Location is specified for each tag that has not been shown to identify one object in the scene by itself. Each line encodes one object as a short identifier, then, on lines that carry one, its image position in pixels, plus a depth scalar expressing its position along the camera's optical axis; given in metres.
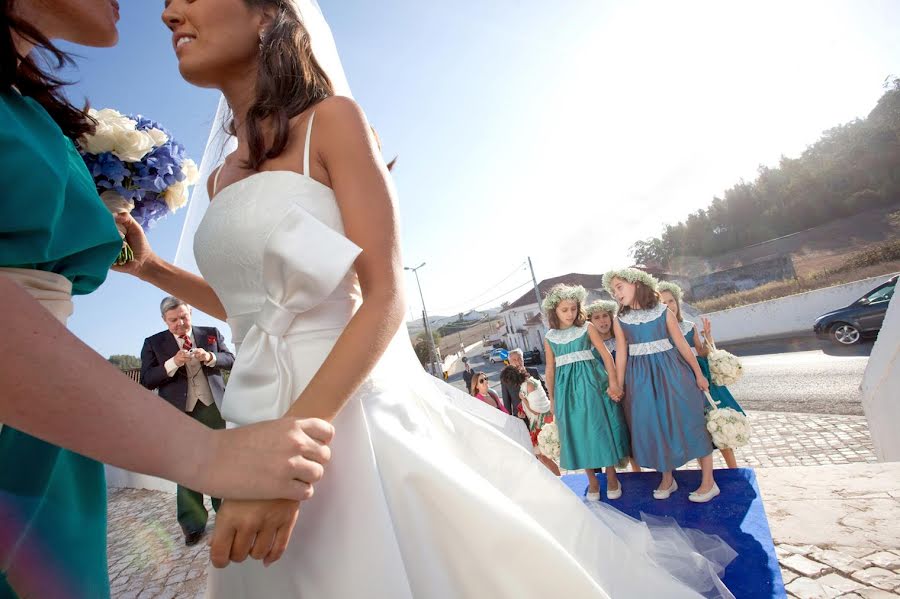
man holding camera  4.71
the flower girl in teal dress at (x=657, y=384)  4.11
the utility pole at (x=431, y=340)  30.56
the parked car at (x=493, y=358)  39.04
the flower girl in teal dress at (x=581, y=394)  4.55
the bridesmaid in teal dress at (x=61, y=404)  0.59
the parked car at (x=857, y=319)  12.88
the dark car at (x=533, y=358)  31.77
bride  0.86
